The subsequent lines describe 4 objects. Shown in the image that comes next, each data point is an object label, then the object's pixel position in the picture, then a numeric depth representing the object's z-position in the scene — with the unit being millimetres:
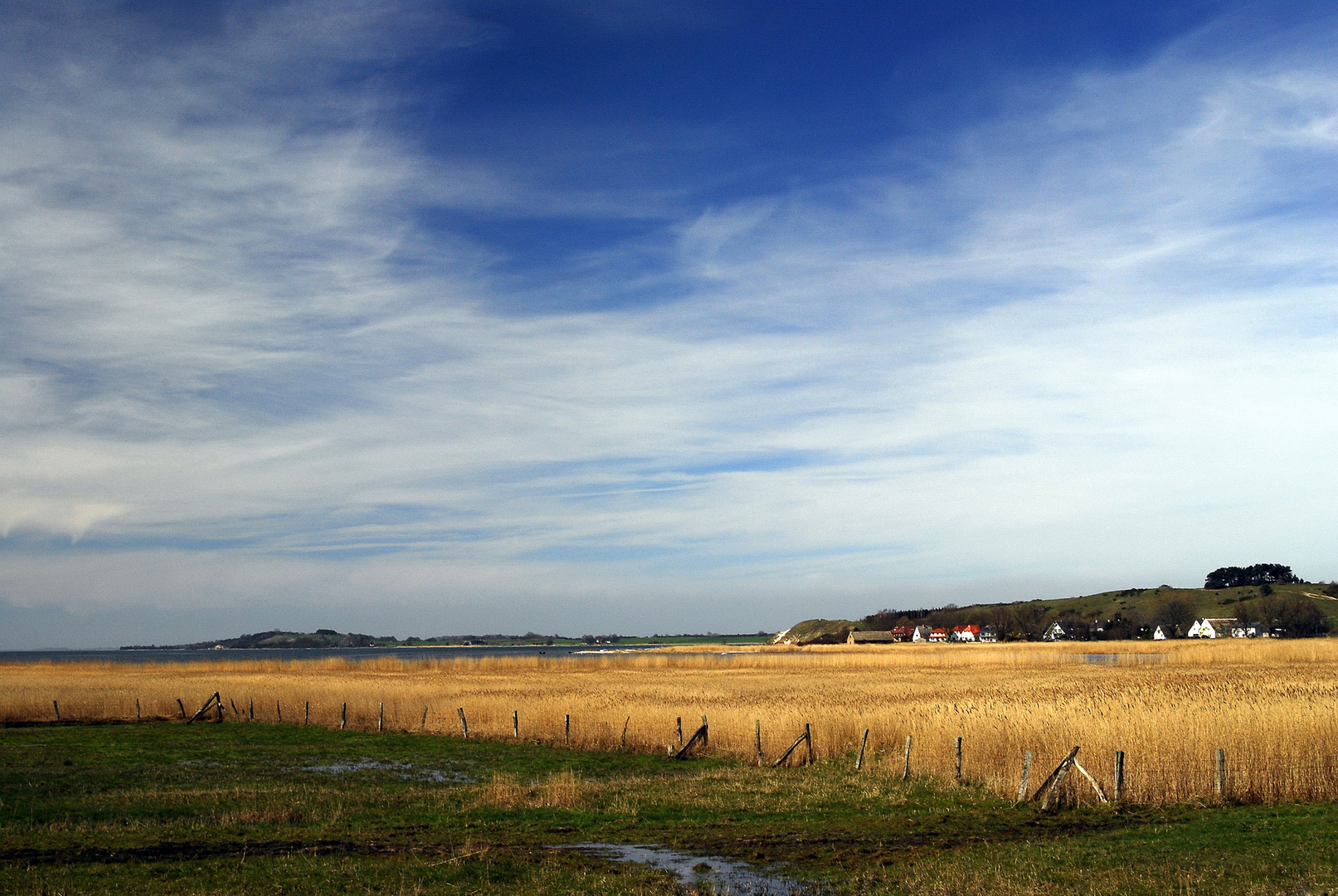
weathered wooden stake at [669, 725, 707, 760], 30891
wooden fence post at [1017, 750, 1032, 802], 20312
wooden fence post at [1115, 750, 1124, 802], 20047
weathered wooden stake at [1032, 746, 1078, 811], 19719
